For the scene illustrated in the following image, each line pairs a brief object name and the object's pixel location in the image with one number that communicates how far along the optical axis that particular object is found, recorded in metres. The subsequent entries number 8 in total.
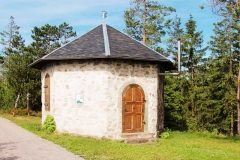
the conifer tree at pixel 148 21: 24.67
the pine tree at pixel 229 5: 11.30
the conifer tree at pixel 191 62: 27.61
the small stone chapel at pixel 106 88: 10.79
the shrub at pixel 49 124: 11.91
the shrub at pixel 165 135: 12.30
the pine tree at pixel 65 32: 37.21
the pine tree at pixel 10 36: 43.25
